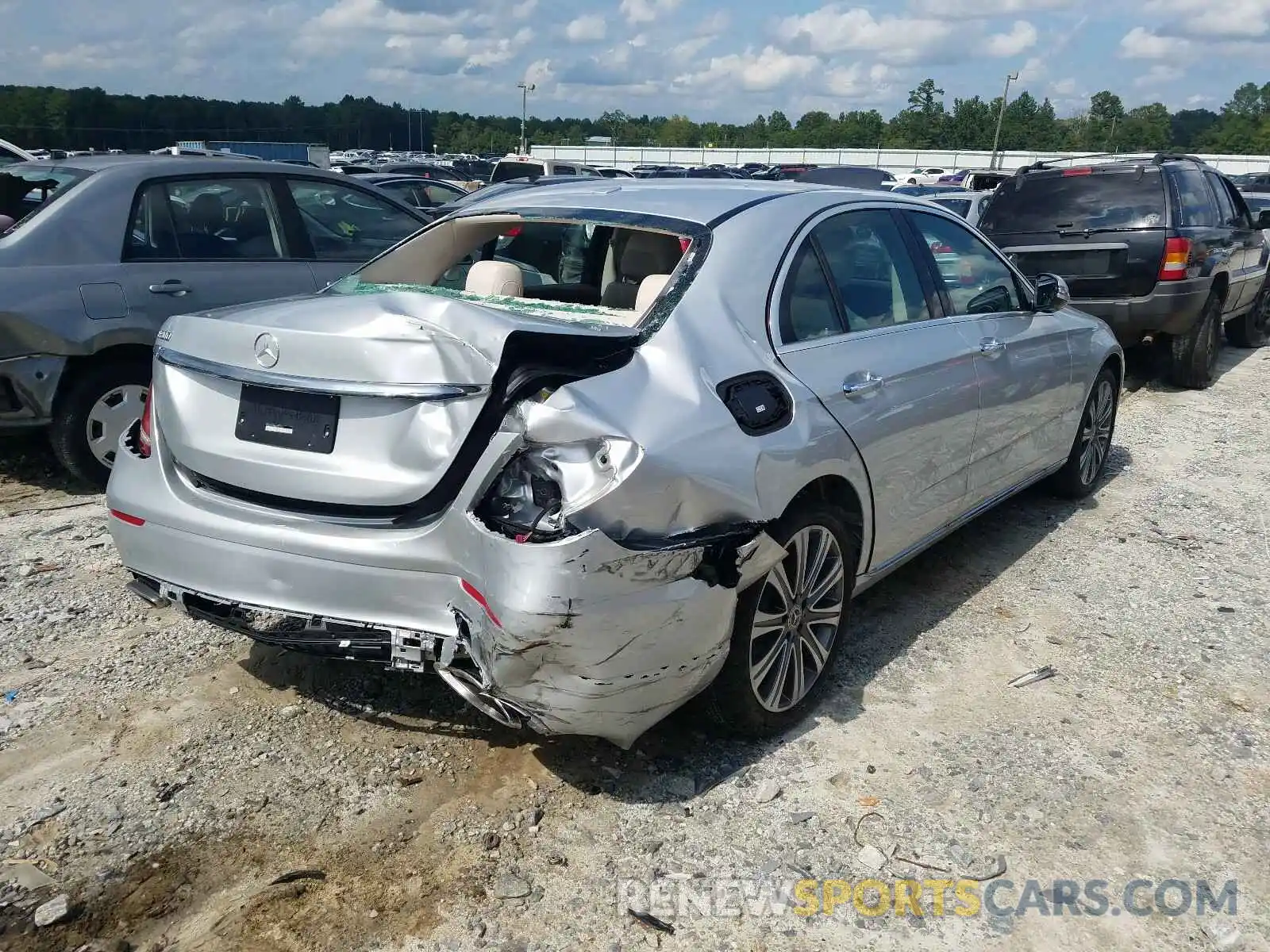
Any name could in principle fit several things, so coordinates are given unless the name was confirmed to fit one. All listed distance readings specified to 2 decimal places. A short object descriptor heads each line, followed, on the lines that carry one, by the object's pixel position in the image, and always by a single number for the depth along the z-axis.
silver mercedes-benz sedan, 2.62
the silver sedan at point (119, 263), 5.27
